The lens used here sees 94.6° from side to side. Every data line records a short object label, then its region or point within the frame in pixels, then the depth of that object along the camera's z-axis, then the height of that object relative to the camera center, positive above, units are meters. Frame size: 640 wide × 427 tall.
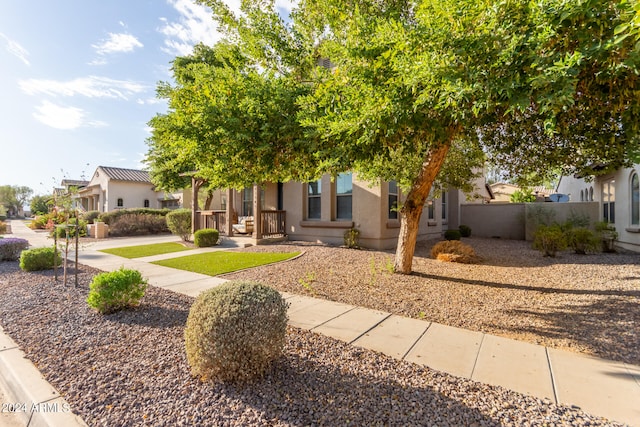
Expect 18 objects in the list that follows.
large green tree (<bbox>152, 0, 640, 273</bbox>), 2.86 +1.59
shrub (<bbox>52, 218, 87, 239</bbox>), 6.30 -0.23
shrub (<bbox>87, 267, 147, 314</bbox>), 4.35 -1.10
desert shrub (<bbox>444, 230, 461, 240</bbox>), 14.46 -0.88
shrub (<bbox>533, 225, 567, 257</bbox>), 9.73 -0.80
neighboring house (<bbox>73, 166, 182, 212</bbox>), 28.72 +2.72
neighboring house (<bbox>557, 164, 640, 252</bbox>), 10.60 +0.62
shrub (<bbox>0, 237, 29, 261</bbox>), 8.88 -0.91
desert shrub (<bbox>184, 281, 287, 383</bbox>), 2.57 -1.05
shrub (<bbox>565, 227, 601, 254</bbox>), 10.39 -0.85
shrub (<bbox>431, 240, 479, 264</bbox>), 9.20 -1.15
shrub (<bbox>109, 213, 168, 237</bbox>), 18.17 -0.43
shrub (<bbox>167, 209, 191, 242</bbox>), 14.48 -0.25
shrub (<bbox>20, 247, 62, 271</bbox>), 7.36 -1.04
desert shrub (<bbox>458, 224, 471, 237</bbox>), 17.05 -0.80
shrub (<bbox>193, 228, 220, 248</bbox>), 12.23 -0.84
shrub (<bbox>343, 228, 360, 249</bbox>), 10.98 -0.78
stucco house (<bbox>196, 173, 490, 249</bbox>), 11.25 +0.20
